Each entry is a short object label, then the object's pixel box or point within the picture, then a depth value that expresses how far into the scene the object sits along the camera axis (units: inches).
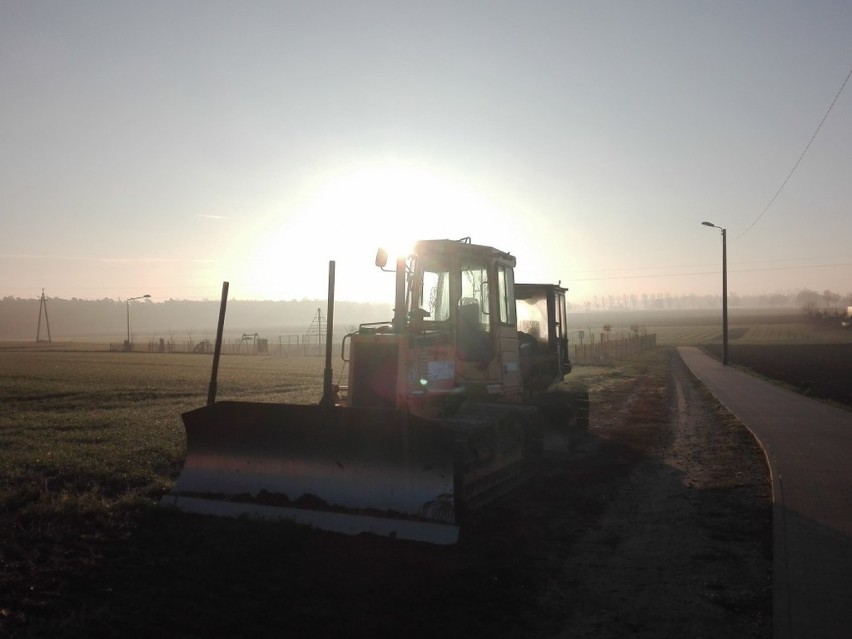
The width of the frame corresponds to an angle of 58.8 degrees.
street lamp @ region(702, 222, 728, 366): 1701.3
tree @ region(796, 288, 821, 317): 4495.6
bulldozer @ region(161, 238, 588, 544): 296.5
